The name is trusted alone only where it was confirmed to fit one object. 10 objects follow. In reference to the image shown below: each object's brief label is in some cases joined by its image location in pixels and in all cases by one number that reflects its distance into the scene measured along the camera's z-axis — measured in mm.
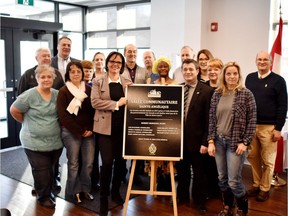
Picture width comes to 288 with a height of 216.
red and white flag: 4250
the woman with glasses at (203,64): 3627
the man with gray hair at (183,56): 3954
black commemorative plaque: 3012
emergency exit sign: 5597
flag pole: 4169
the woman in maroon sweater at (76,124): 3117
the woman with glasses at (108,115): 2990
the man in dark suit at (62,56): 3924
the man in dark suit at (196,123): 3041
